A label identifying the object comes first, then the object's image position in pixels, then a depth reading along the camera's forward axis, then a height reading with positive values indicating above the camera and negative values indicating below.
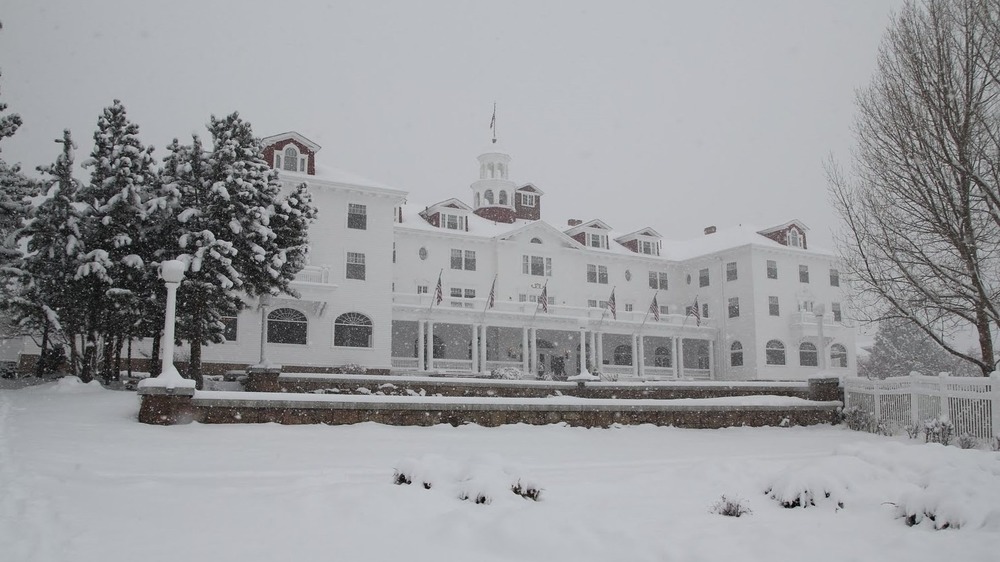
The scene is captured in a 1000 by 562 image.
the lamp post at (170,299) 14.27 +1.19
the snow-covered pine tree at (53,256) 21.77 +3.15
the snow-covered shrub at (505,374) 29.23 -0.78
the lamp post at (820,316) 22.72 +1.18
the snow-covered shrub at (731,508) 7.31 -1.58
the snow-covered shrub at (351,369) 29.62 -0.56
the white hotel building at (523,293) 31.12 +3.39
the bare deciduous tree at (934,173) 14.16 +3.77
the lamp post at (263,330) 19.59 +0.89
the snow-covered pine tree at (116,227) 21.03 +3.95
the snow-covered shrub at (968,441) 13.41 -1.68
